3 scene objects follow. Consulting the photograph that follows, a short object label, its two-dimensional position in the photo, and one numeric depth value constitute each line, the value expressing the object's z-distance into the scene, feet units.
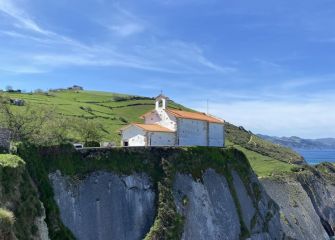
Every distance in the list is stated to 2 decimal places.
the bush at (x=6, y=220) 80.70
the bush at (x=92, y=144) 199.52
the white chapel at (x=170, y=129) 210.59
